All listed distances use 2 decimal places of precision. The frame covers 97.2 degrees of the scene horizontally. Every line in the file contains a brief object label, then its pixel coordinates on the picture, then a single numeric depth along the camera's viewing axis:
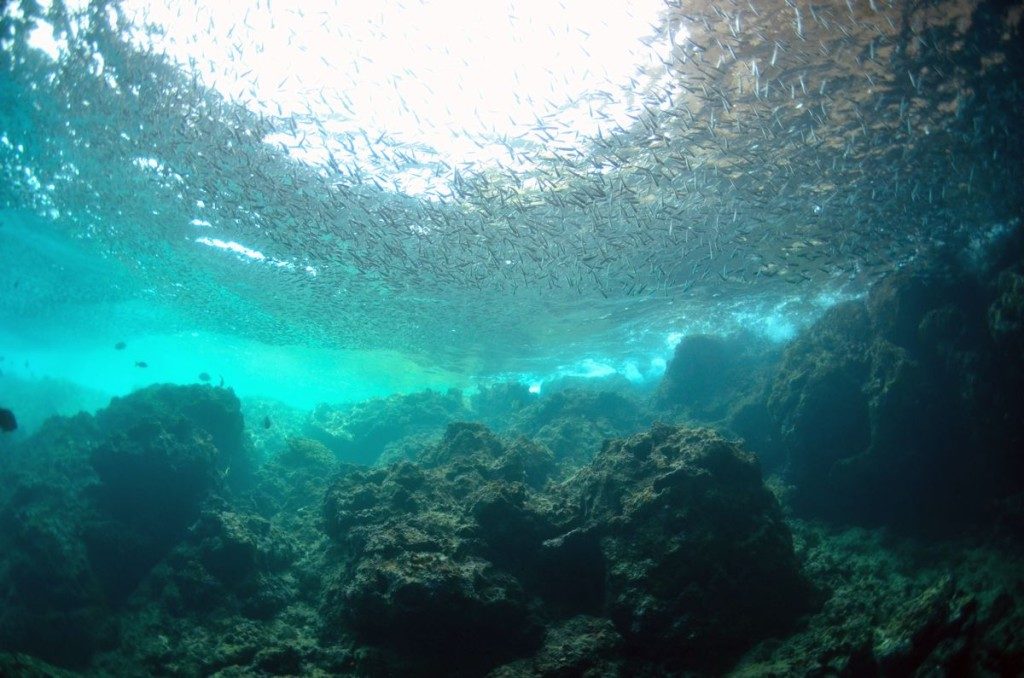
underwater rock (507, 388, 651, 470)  18.76
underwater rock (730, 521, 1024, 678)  4.54
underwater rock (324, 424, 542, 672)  5.75
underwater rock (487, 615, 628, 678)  5.28
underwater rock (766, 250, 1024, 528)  9.85
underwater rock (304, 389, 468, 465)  25.31
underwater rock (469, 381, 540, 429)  27.55
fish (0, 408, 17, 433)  9.07
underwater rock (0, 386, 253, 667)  8.60
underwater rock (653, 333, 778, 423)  20.72
